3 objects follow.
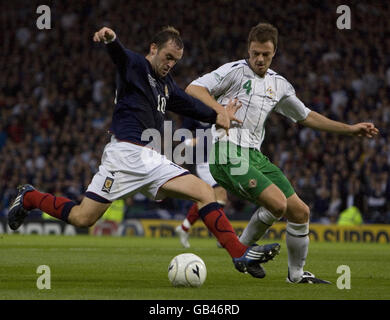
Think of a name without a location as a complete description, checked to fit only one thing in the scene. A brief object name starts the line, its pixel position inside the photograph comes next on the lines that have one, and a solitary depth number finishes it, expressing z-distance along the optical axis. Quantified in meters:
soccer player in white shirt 15.25
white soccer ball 13.73
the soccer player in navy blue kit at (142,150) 14.26
